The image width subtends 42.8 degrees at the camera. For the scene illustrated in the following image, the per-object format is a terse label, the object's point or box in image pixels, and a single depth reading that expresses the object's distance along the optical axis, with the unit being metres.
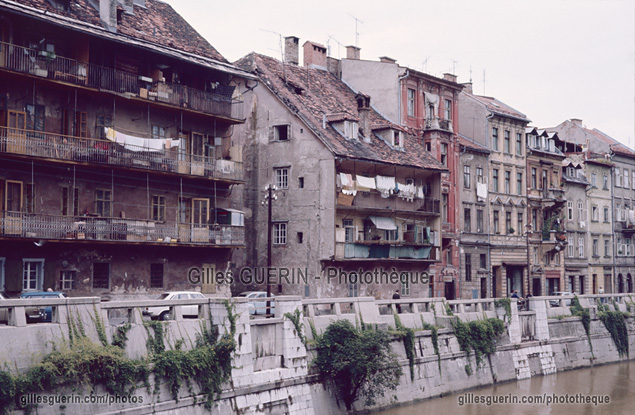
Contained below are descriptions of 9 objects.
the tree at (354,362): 28.69
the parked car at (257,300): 27.36
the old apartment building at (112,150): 35.66
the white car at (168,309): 29.90
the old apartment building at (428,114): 58.16
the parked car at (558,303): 49.73
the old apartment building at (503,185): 65.31
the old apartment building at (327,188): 48.50
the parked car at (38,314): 24.00
